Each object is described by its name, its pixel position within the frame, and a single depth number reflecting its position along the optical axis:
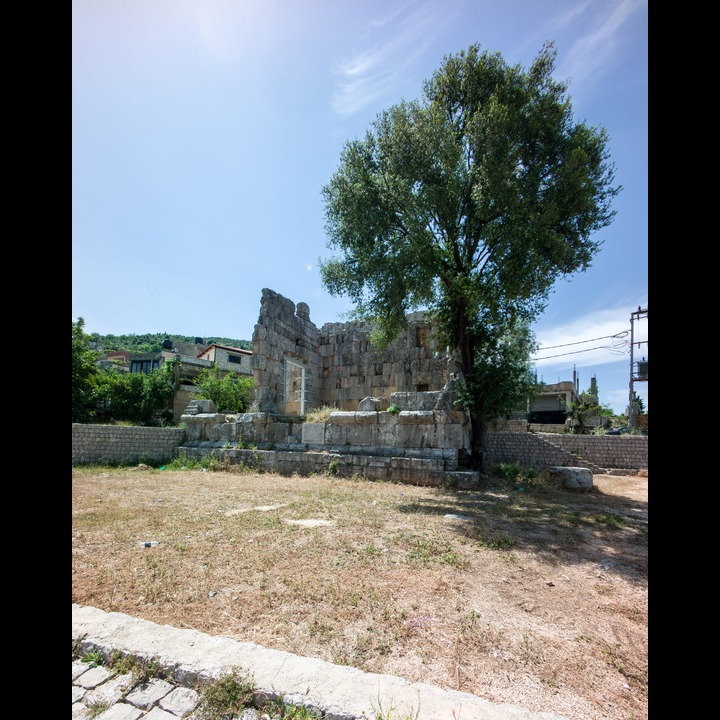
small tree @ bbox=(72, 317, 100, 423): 17.66
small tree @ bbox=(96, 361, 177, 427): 19.16
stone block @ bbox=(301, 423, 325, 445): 11.84
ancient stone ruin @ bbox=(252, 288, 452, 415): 13.71
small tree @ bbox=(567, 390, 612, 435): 21.28
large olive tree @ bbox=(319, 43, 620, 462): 9.66
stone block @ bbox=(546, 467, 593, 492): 10.51
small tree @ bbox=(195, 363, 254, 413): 16.88
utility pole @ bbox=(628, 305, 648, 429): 23.91
